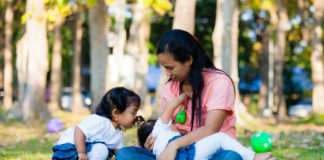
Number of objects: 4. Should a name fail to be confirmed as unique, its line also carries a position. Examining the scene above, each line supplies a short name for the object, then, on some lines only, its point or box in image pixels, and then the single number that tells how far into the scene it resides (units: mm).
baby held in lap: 3709
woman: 3768
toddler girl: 4676
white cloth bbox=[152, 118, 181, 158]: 3980
